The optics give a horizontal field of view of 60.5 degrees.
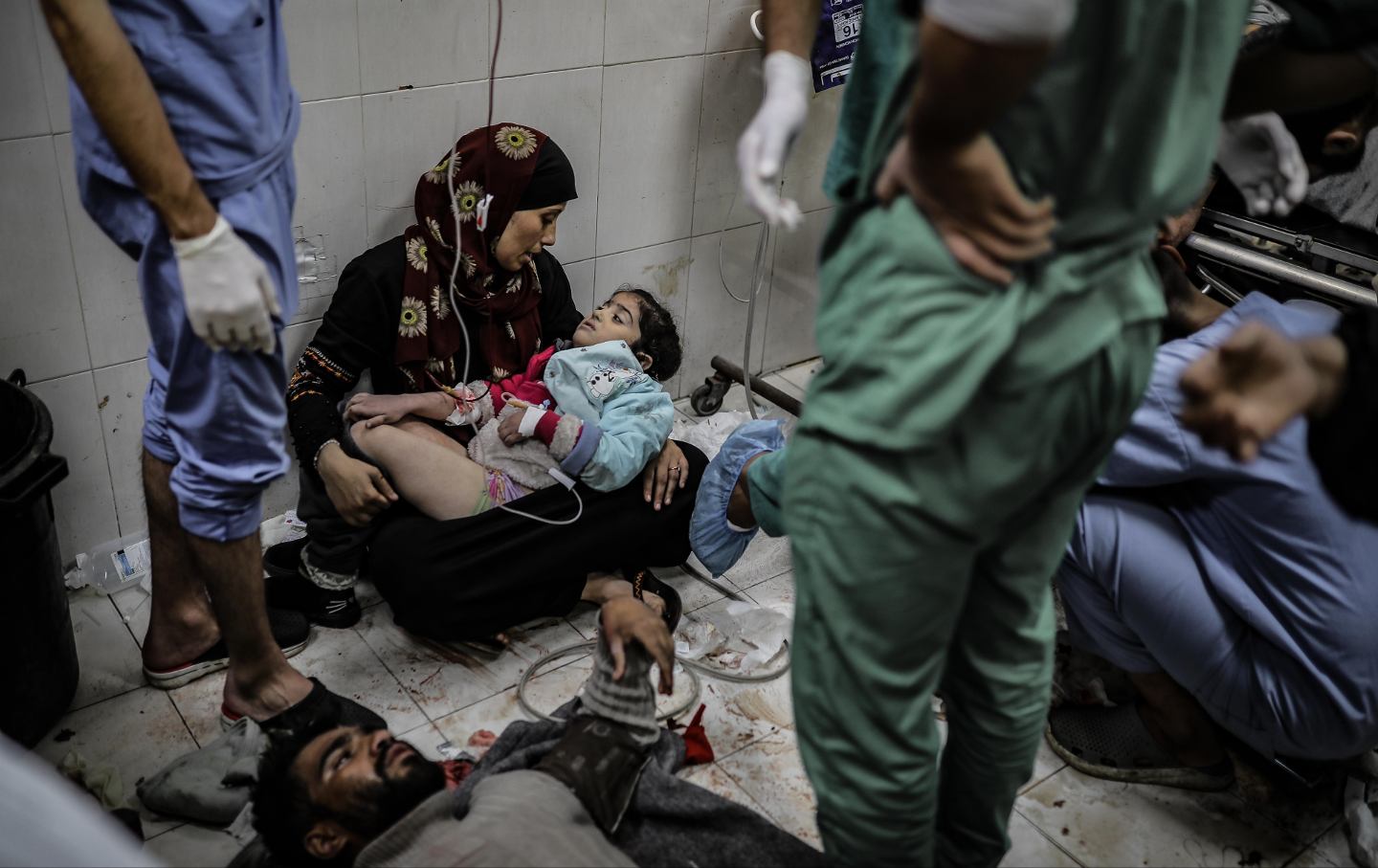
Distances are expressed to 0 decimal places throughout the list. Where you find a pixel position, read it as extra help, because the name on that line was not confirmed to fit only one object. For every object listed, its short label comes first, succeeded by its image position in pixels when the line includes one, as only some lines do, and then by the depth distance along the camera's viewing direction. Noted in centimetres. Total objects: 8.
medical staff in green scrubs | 88
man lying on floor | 134
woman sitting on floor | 194
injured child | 197
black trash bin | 157
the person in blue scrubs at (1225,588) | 157
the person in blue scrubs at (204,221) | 129
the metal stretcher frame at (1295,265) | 227
